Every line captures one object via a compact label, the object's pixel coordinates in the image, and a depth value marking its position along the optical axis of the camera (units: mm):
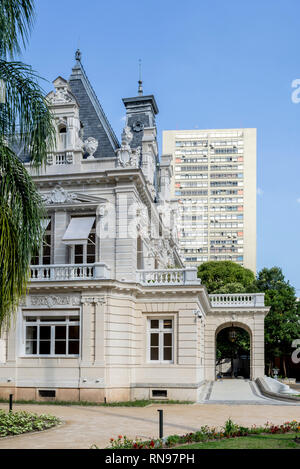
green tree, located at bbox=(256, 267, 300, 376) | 52406
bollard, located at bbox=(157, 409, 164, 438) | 14189
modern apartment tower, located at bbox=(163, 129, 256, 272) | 117250
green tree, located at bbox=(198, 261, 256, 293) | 74325
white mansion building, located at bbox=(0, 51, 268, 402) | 26766
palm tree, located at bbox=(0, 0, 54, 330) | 13336
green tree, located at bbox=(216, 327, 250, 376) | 56000
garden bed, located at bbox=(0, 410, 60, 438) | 15609
